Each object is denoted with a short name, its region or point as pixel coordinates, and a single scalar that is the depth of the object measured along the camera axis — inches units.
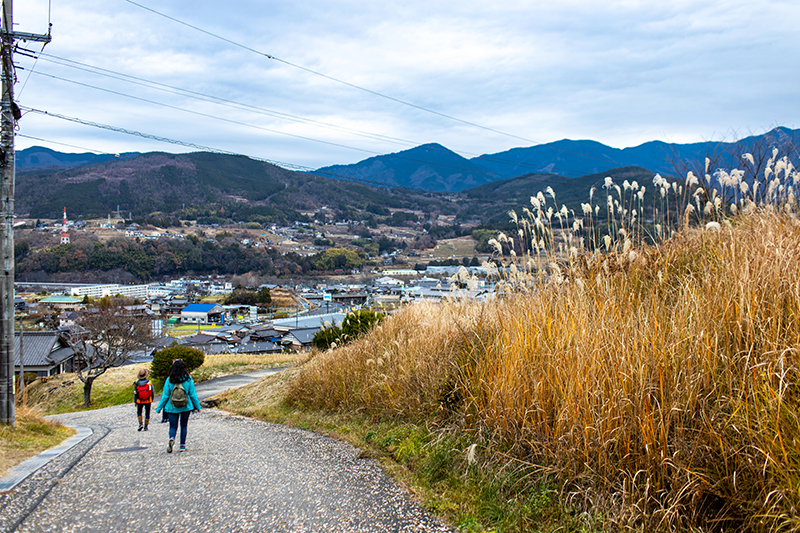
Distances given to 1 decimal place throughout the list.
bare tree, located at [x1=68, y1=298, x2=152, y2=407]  1032.8
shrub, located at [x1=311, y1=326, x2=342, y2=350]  561.4
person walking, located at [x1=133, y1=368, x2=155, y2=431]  400.2
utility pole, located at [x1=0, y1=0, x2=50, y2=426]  368.5
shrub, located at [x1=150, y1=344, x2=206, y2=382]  800.3
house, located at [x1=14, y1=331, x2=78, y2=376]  1327.5
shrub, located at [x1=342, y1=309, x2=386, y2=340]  501.0
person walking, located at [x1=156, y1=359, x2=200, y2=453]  293.1
